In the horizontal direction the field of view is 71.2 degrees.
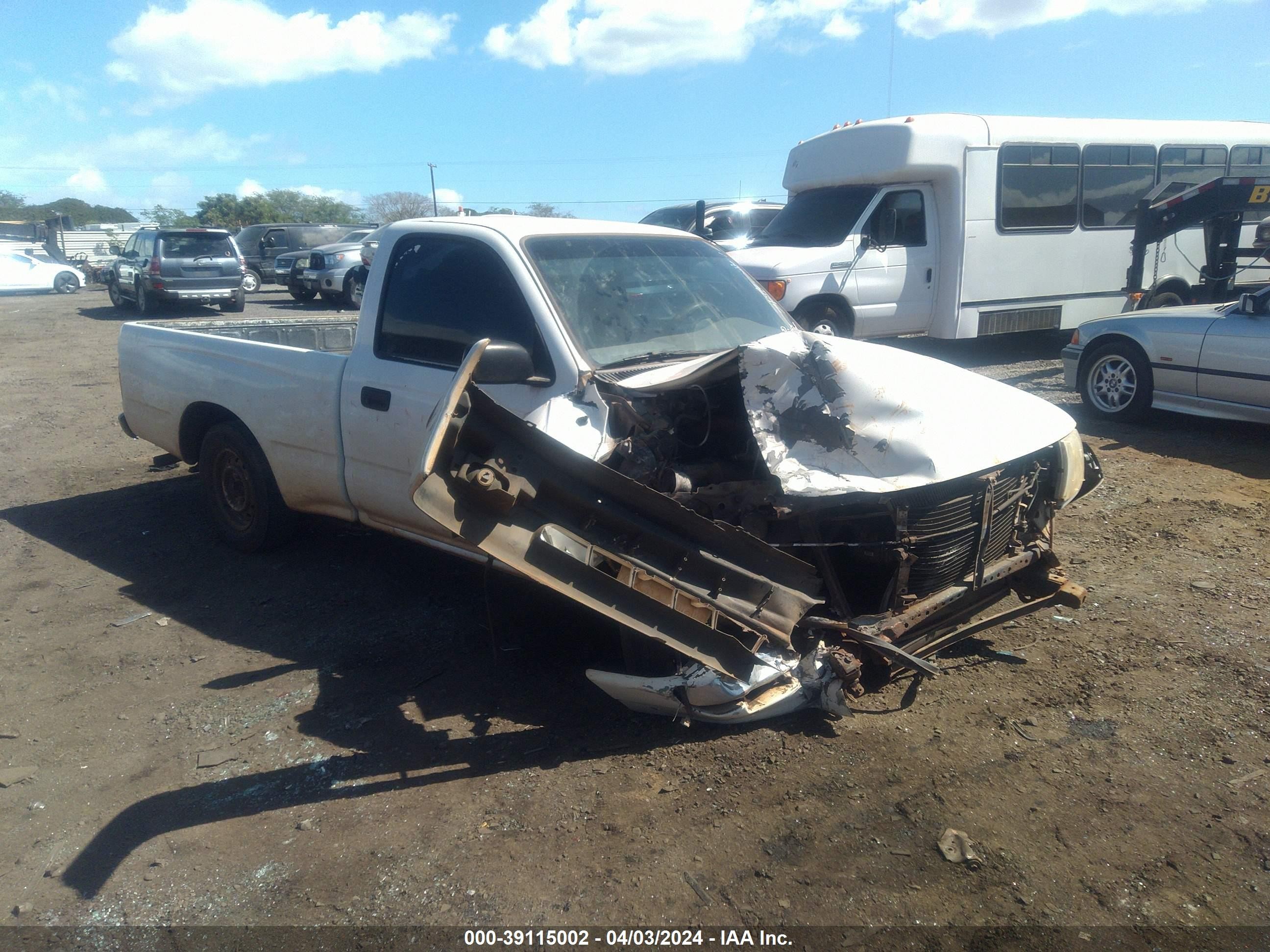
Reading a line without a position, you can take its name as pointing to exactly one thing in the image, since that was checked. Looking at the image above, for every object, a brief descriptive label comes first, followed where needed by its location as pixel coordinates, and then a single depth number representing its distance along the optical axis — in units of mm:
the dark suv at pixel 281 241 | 25328
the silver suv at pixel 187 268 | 18328
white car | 26078
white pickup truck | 3096
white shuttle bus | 10797
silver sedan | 7082
